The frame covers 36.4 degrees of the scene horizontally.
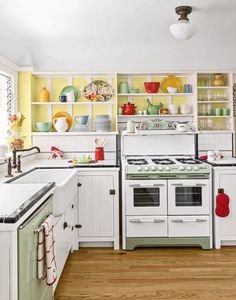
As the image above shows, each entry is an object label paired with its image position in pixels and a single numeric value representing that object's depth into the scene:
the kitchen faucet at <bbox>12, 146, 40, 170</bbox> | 3.26
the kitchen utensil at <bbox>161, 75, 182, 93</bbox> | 4.63
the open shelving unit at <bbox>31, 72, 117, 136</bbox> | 4.60
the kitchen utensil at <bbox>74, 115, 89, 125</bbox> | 4.50
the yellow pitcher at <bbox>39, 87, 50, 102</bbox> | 4.54
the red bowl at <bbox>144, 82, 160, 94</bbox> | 4.53
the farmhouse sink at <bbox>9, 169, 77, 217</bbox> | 2.62
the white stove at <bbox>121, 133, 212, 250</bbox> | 3.75
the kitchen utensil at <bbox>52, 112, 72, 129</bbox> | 4.59
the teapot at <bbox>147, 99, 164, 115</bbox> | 4.56
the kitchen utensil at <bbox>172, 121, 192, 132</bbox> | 4.37
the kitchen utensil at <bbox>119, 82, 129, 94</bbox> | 4.55
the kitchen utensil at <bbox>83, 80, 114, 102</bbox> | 4.58
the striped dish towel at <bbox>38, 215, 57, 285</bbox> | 1.96
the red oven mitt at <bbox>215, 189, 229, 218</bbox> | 3.70
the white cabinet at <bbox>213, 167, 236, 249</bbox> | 3.79
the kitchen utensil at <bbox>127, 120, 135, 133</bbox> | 4.45
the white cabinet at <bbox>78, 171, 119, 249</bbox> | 3.83
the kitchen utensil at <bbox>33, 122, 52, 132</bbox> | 4.50
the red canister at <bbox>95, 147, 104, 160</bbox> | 4.40
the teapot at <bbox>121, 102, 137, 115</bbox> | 4.54
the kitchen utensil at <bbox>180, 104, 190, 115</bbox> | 4.57
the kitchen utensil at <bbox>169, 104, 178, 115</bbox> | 4.55
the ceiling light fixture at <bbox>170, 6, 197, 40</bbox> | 3.49
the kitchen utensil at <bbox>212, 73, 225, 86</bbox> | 4.52
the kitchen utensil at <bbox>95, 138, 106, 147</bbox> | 4.55
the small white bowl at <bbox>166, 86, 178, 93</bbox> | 4.54
